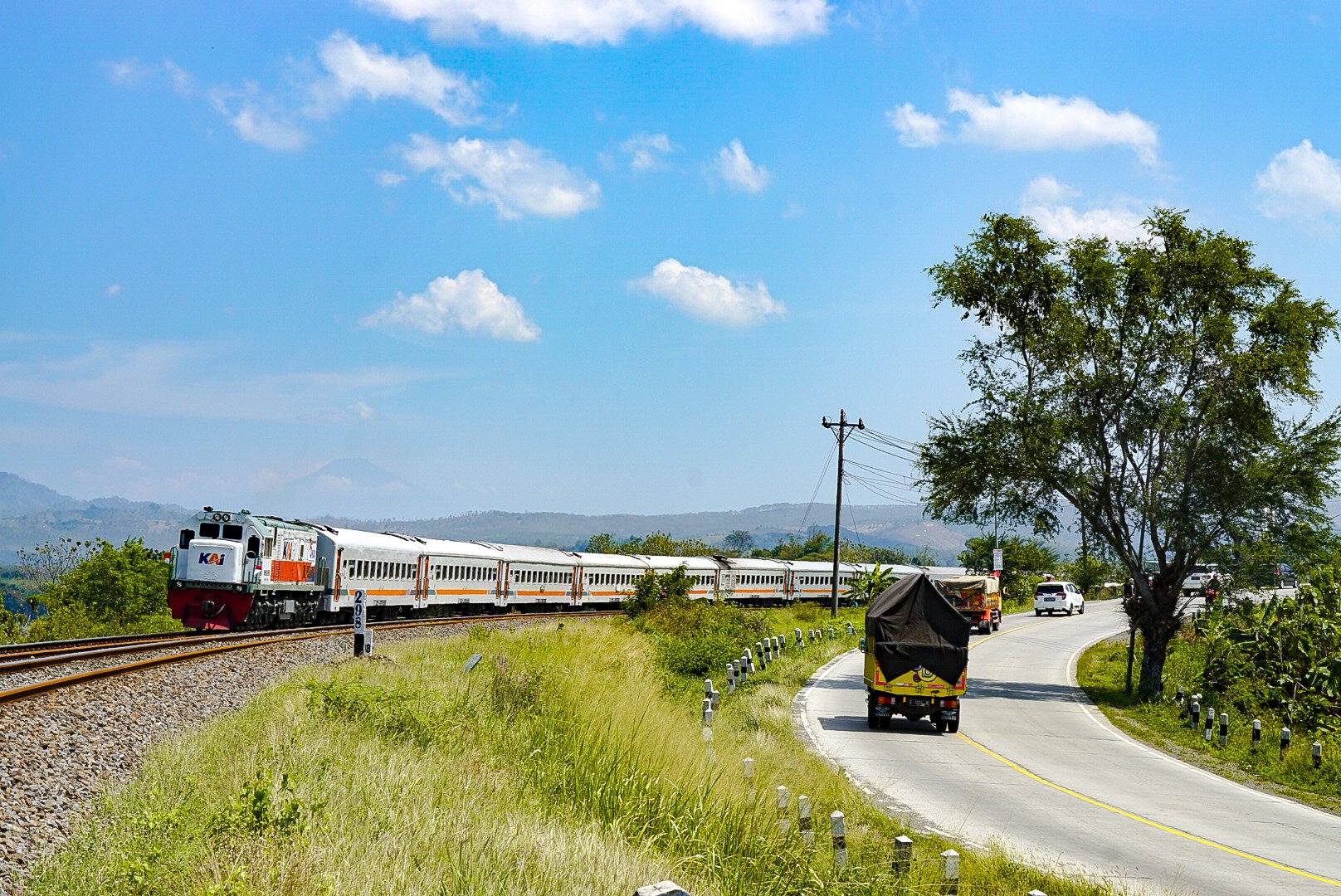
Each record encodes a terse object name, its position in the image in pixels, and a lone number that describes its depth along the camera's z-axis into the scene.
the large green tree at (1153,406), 30.56
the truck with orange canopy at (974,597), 51.73
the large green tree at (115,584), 86.19
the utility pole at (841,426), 56.47
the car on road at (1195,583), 72.10
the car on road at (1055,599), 69.94
